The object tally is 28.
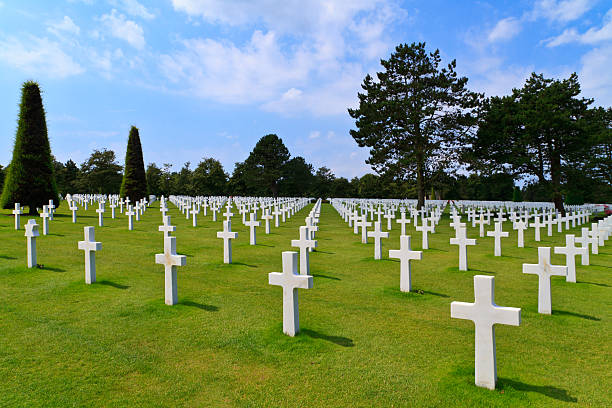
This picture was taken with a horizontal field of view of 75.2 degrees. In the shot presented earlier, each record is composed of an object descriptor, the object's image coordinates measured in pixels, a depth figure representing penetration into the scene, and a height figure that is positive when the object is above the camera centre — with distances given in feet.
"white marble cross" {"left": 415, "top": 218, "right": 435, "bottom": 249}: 36.42 -3.17
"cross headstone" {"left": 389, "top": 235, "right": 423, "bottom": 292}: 20.34 -3.06
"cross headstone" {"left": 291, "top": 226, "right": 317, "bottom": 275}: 24.35 -2.85
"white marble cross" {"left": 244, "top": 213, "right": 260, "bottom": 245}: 38.99 -2.72
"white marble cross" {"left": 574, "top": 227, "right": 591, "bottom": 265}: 28.68 -3.21
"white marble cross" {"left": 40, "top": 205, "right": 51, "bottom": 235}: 43.29 -1.94
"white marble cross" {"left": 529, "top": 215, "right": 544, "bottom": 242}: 46.19 -3.70
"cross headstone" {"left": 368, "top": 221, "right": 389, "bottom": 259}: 29.73 -2.73
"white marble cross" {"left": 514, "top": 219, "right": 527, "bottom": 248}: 38.91 -3.38
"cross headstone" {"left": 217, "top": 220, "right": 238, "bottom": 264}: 28.17 -2.69
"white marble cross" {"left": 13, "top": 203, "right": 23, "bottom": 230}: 46.85 -1.36
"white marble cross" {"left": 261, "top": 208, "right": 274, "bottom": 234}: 50.26 -2.80
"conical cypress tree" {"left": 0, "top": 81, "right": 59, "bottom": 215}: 67.46 +7.63
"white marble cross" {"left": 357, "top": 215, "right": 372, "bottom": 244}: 40.45 -2.95
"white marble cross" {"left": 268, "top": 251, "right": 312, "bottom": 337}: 13.82 -3.03
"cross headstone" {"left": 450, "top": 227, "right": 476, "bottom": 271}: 25.82 -2.93
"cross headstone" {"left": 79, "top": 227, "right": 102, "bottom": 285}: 21.15 -2.59
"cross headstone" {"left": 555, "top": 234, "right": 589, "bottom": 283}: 22.86 -3.19
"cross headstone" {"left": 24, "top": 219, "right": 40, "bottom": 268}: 24.63 -2.28
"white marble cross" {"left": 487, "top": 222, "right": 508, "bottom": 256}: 31.42 -2.89
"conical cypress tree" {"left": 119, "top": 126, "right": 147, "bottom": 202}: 112.47 +9.14
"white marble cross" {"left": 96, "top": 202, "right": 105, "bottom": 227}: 56.33 -2.02
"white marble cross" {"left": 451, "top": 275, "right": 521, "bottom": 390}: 10.18 -3.17
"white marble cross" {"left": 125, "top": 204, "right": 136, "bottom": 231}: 52.16 -2.38
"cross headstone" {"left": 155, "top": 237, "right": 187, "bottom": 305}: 17.47 -2.86
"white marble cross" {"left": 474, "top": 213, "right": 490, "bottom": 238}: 50.02 -3.74
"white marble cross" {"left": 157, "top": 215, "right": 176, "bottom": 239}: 33.19 -1.97
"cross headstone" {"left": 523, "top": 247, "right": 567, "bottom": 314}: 16.80 -3.28
